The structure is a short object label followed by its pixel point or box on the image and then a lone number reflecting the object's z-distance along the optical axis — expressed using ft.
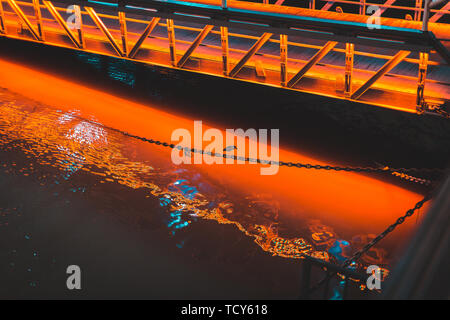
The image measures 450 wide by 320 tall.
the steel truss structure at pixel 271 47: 21.56
